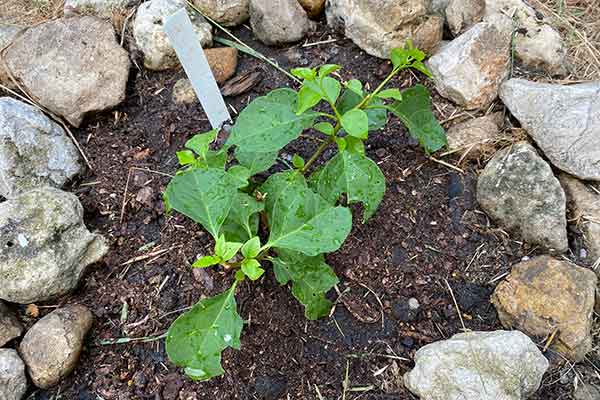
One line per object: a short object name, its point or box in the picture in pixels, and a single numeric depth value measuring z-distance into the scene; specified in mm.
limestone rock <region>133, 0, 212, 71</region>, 790
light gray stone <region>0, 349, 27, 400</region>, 580
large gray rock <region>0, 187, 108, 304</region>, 614
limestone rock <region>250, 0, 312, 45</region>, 801
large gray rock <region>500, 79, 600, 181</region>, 705
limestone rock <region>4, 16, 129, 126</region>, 766
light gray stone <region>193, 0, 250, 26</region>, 815
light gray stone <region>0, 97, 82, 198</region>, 696
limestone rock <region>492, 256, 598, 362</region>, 618
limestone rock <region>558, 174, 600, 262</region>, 681
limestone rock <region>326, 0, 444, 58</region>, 776
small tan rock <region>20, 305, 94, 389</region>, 593
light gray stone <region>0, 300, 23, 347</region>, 608
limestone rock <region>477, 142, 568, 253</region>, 673
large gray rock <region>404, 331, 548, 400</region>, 567
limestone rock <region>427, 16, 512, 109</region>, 761
